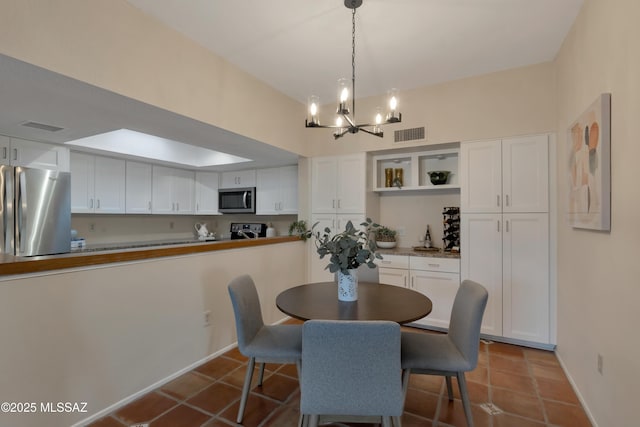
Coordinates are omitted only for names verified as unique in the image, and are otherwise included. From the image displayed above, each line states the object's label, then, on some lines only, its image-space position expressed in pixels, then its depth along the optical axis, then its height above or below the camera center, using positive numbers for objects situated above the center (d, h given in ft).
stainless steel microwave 15.79 +0.78
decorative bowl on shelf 11.31 +1.45
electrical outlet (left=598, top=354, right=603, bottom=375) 5.71 -2.77
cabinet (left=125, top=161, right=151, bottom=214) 14.17 +1.25
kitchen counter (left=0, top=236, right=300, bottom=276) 5.07 -0.89
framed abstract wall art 5.32 +0.98
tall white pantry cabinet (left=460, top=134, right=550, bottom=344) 9.35 -0.48
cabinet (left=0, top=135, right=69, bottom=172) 9.90 +2.07
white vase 6.43 -1.49
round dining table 5.49 -1.82
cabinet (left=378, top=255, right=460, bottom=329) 10.67 -2.30
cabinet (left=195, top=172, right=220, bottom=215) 17.26 +1.29
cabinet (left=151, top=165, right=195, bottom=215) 15.35 +1.26
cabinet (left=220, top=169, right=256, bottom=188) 16.08 +1.96
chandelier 6.20 +2.39
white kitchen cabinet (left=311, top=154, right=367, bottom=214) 12.25 +1.30
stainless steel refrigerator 8.84 +0.08
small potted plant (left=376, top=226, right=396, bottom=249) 12.18 -0.92
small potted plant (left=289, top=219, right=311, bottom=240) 12.94 -0.62
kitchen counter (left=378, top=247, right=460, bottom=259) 10.70 -1.38
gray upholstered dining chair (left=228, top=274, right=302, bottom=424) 5.96 -2.60
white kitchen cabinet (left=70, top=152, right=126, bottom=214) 12.37 +1.30
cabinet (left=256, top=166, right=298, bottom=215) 14.85 +1.21
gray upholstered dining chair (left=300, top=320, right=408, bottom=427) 4.02 -2.10
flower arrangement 6.24 -0.77
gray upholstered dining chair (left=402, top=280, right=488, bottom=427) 5.50 -2.62
